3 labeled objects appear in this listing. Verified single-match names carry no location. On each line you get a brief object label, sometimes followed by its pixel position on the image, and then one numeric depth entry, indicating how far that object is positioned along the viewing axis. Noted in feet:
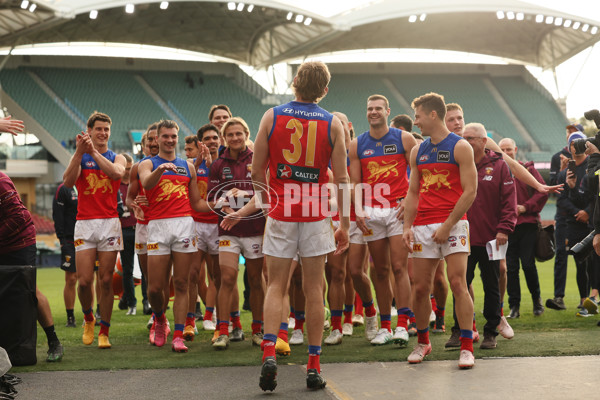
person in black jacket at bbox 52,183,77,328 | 31.81
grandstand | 115.55
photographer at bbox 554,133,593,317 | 30.22
